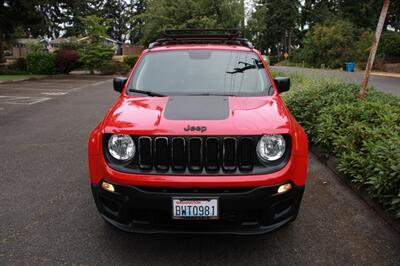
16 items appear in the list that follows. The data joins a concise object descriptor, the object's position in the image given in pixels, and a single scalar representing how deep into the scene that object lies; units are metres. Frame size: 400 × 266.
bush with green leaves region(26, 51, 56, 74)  24.33
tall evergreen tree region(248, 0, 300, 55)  58.00
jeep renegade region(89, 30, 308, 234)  2.60
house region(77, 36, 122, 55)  67.44
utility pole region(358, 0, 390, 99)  6.30
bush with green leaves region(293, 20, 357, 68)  38.03
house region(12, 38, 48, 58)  54.53
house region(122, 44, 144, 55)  50.21
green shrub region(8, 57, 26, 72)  25.98
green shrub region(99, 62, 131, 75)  25.95
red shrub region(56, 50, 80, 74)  24.59
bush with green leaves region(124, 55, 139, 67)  27.67
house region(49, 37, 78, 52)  59.34
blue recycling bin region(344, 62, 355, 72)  31.78
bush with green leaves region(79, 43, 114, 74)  25.17
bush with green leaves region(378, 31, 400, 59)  30.52
